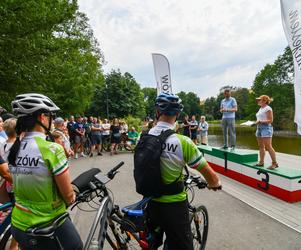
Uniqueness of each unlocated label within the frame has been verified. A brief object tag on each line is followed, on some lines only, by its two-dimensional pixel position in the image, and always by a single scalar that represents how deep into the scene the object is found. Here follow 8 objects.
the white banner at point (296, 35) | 5.75
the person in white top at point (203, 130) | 14.37
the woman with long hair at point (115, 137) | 13.30
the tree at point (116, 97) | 35.34
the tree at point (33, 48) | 9.59
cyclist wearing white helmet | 1.81
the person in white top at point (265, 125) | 6.14
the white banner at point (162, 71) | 11.56
